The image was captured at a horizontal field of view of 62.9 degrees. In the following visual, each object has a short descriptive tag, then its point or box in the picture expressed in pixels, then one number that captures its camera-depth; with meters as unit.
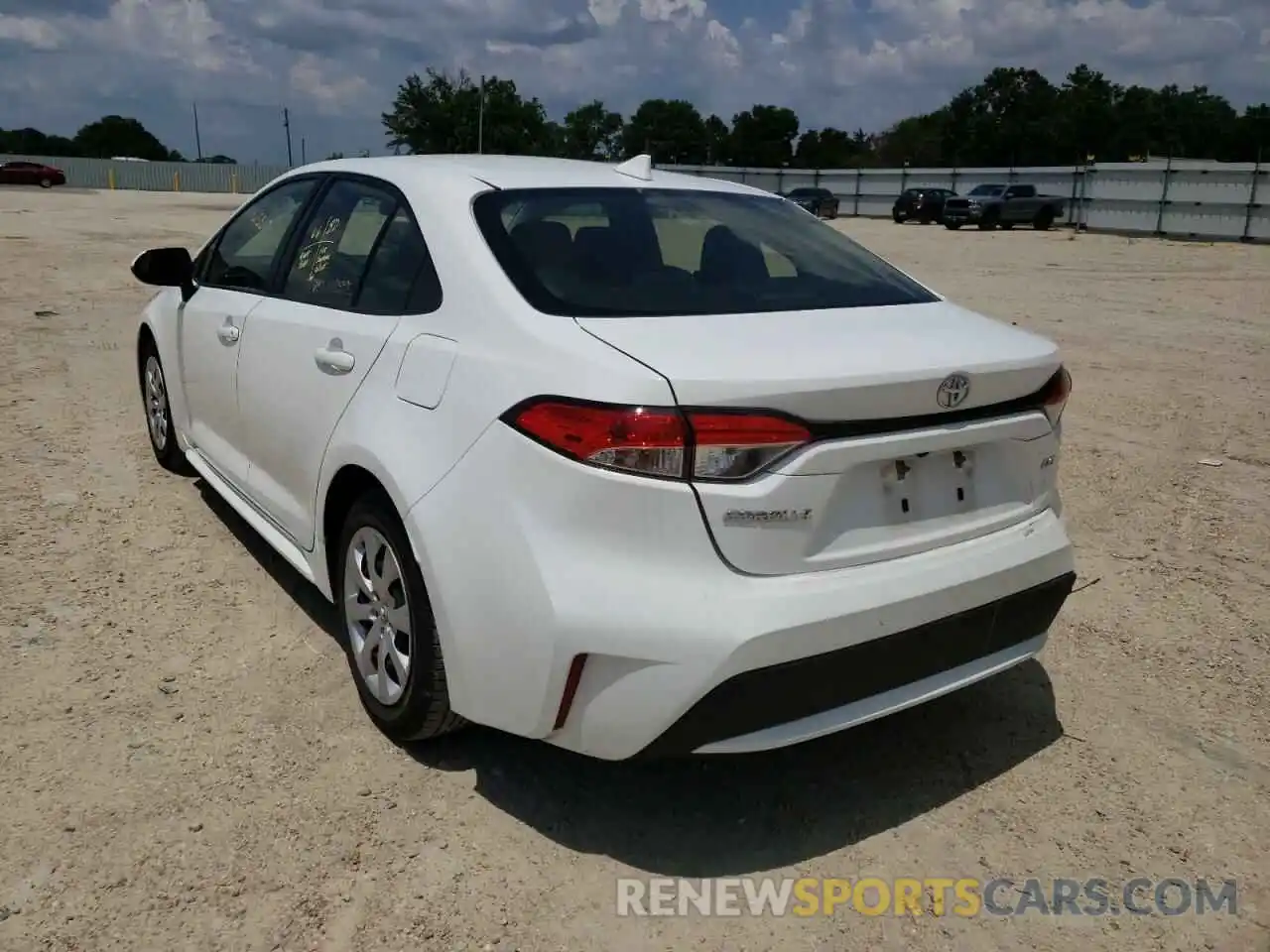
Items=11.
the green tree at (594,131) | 101.69
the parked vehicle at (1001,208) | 34.78
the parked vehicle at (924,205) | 39.59
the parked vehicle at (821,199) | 41.75
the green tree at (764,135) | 106.56
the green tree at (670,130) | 105.06
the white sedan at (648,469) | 2.28
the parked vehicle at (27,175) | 50.69
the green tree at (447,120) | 70.12
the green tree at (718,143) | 109.06
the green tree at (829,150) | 101.70
